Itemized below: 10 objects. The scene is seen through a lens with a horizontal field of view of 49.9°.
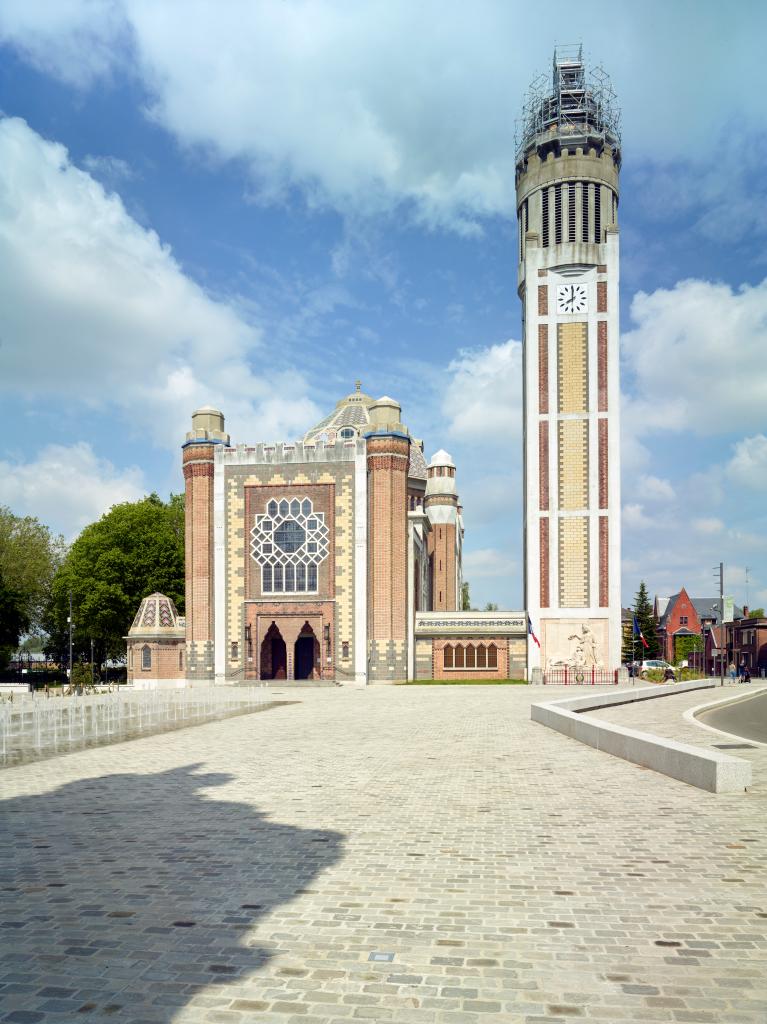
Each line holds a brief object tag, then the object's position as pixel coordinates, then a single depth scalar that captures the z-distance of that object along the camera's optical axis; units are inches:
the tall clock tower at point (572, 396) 2186.3
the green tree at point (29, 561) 2684.5
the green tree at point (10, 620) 2308.1
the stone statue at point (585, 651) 2151.8
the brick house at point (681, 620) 3964.1
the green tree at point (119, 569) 2432.3
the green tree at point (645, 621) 3393.2
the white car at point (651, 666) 2208.7
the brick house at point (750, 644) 3831.2
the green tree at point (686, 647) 3875.5
